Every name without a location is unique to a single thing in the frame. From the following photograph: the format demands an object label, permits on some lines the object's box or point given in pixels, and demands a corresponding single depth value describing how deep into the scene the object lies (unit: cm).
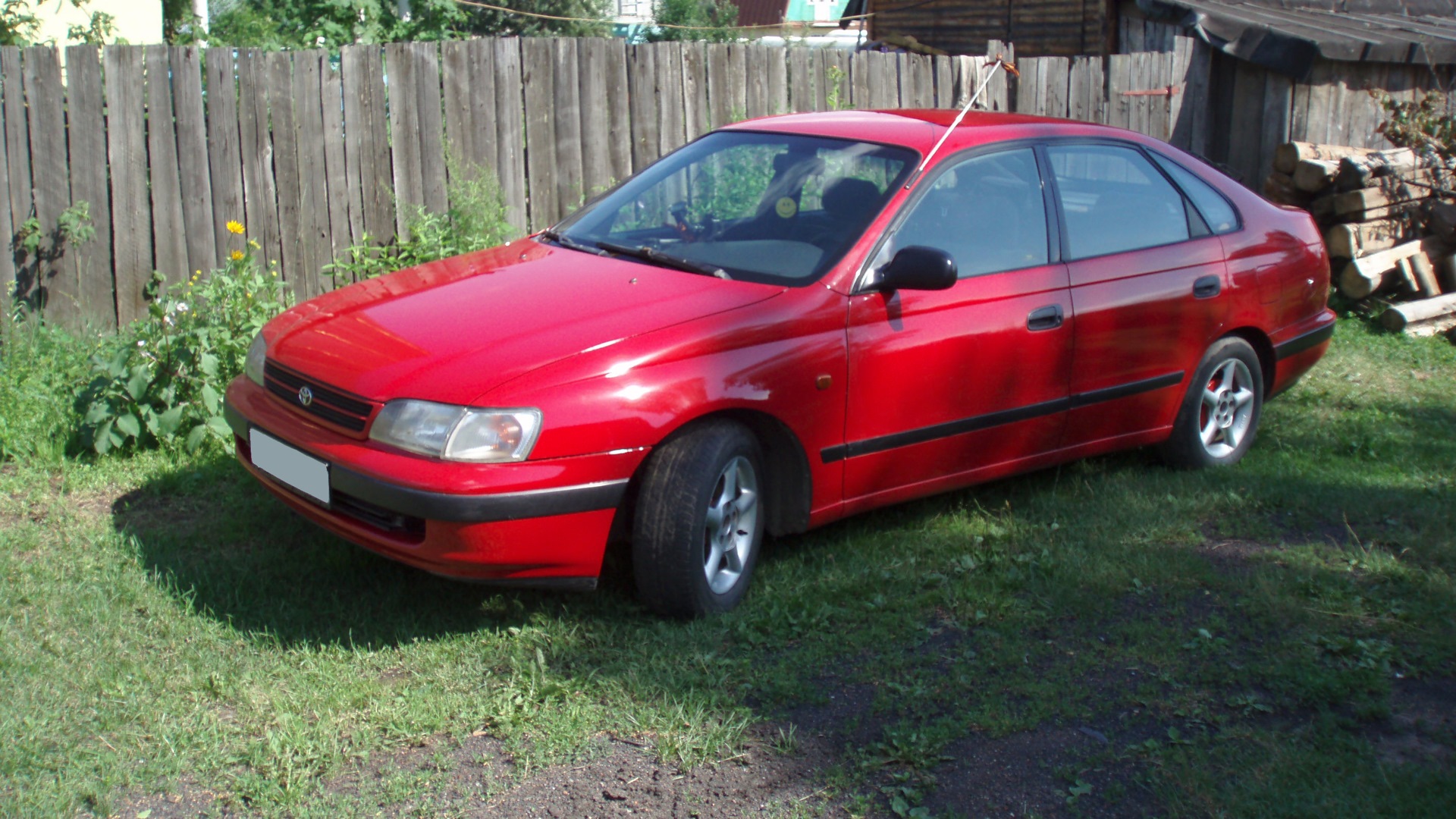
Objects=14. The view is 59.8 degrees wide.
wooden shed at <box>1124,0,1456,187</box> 1054
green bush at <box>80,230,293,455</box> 543
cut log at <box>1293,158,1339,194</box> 955
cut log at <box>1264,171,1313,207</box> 988
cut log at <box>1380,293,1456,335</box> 869
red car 374
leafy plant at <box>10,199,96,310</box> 653
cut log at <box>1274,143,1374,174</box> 975
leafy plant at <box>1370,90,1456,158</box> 984
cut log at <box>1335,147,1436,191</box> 932
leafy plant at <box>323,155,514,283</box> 724
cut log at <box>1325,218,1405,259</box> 920
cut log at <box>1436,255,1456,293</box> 919
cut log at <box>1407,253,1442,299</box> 907
